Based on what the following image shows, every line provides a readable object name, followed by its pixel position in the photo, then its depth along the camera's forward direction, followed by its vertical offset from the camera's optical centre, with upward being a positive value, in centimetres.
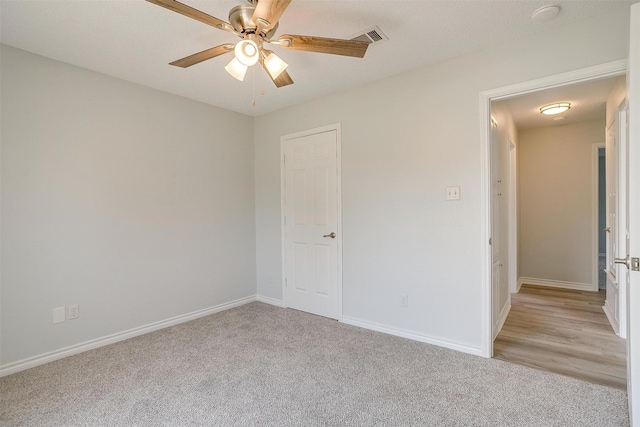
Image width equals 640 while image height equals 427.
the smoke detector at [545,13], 200 +123
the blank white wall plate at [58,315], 265 -85
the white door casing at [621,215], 252 -9
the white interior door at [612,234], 312 -34
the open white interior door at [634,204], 150 +0
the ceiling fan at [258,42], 161 +95
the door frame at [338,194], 345 +17
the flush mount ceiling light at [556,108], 373 +115
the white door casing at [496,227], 304 -21
